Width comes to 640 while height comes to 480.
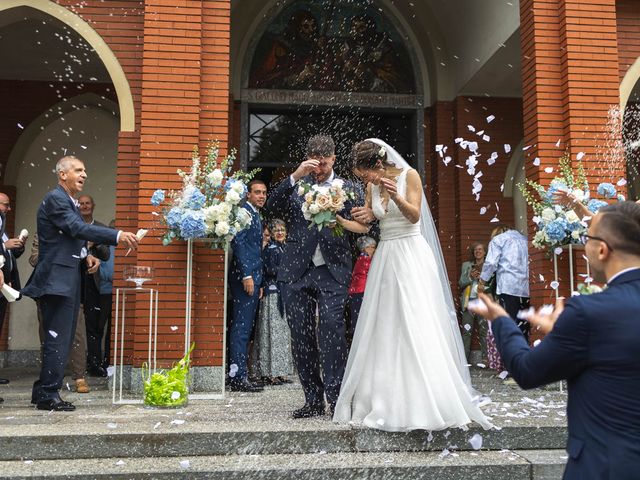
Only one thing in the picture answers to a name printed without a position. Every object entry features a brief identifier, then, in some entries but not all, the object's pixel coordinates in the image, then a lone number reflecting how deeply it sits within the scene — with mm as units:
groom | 5496
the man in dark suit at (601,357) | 2285
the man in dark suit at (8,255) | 7449
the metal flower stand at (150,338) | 6686
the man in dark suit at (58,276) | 6094
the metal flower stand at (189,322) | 6945
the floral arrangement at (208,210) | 6727
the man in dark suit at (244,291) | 7672
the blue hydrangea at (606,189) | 7359
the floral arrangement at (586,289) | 3033
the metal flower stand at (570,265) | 7465
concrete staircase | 4590
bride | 4887
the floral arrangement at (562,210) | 7289
